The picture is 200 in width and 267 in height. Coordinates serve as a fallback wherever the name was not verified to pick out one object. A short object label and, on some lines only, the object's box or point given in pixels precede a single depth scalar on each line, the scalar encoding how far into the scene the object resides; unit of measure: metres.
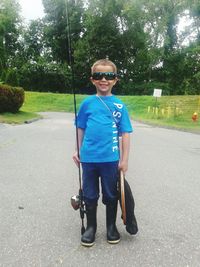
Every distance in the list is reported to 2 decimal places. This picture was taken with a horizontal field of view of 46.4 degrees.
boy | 2.12
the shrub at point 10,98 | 13.54
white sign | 18.05
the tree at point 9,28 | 35.13
